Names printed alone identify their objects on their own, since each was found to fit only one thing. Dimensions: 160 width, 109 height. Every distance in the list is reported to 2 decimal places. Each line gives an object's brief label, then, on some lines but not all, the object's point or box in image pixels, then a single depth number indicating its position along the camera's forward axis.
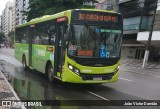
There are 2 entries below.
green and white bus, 10.54
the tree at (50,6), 35.81
